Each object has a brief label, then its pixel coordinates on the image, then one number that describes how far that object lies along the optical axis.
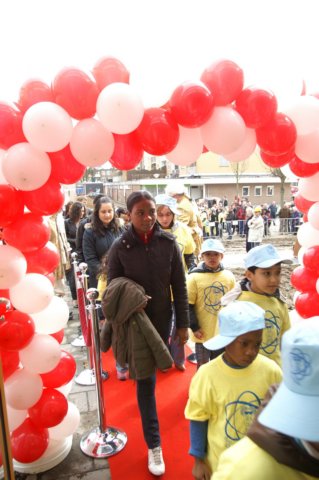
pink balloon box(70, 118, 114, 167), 2.07
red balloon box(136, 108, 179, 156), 2.09
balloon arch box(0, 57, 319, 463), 2.03
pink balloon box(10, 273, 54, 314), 2.31
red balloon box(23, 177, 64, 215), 2.25
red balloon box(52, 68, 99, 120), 1.98
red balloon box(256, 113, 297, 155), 2.24
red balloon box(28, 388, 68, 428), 2.44
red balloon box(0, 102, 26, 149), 2.01
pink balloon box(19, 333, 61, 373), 2.36
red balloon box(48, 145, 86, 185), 2.22
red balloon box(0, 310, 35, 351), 2.26
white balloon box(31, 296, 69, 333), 2.50
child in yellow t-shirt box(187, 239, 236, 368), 3.14
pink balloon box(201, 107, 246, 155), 2.15
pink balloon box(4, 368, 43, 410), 2.31
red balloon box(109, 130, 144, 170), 2.25
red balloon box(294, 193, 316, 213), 3.26
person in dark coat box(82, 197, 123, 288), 4.29
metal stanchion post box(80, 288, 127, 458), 2.71
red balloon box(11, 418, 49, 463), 2.43
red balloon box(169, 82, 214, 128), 2.03
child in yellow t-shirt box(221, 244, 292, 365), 2.31
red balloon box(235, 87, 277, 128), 2.16
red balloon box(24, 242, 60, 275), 2.52
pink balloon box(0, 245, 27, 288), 2.17
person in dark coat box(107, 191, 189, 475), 2.40
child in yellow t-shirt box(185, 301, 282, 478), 1.68
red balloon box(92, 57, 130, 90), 2.07
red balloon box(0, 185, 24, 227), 2.13
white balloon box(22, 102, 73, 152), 1.96
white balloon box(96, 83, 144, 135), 1.96
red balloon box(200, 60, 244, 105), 2.10
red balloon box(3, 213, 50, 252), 2.29
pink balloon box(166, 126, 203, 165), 2.29
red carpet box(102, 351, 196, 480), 2.51
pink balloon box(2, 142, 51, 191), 2.03
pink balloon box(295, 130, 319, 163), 2.33
